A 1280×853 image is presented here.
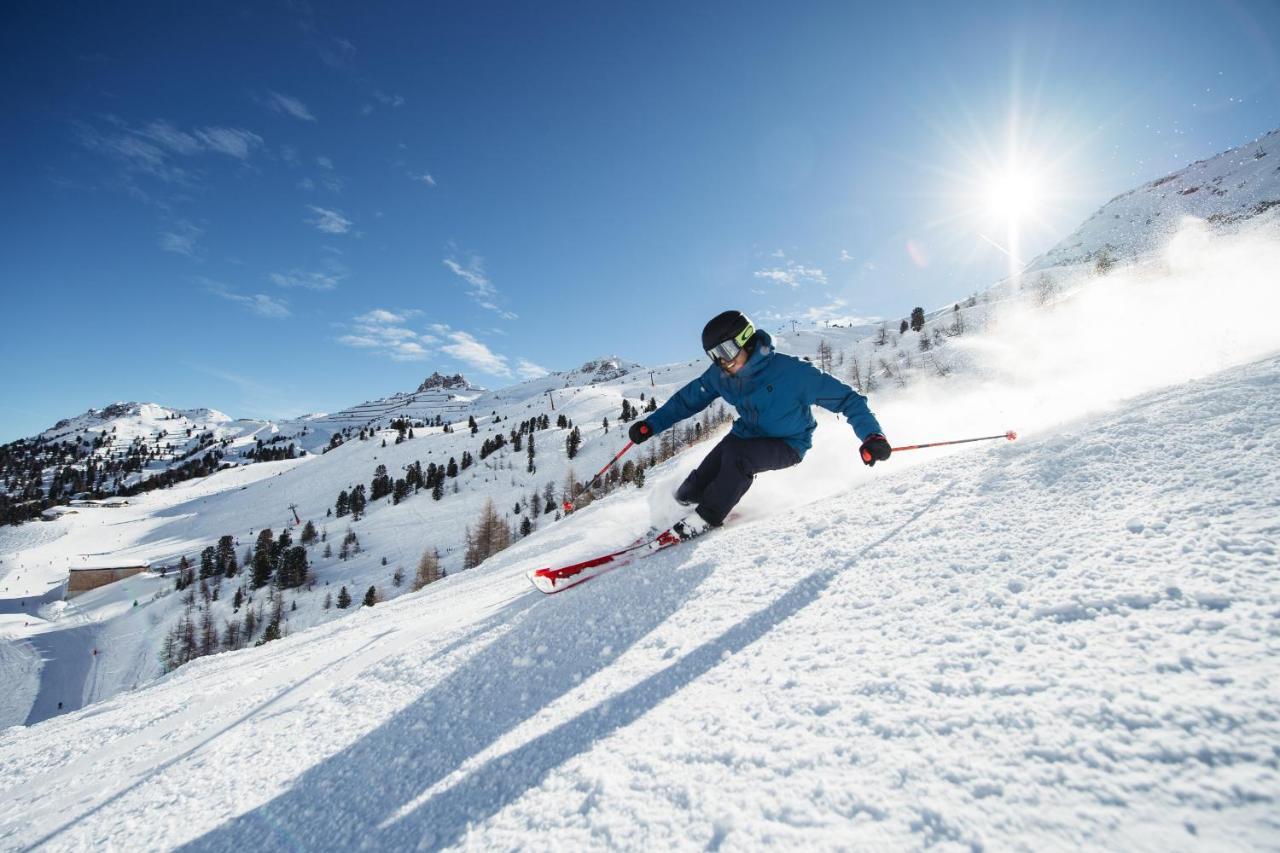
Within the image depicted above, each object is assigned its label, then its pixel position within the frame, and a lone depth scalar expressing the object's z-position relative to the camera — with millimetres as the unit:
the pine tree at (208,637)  47025
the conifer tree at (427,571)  46250
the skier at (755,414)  4699
